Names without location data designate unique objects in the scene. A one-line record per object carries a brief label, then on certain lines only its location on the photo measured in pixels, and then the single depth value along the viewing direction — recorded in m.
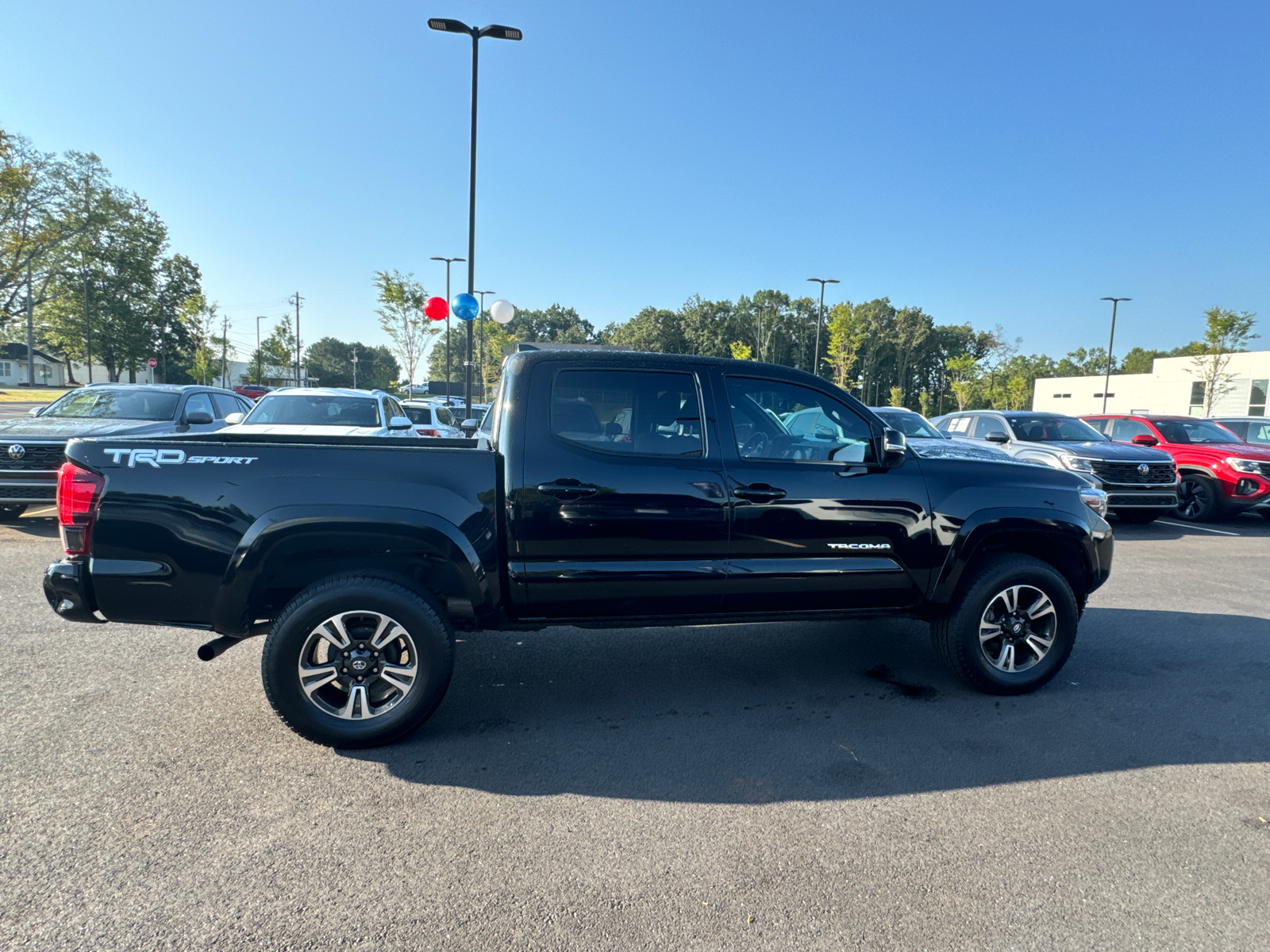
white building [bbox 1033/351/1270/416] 40.03
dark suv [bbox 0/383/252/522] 7.58
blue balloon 13.12
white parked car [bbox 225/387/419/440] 9.29
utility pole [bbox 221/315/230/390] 59.73
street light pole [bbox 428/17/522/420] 13.30
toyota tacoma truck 3.23
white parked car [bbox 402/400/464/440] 15.51
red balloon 13.12
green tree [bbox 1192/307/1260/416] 33.91
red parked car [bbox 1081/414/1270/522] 11.10
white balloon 14.13
